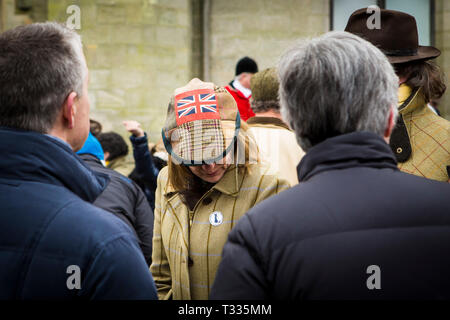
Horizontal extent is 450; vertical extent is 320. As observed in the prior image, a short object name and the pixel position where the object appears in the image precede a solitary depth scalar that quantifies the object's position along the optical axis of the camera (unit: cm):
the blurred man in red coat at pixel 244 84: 548
